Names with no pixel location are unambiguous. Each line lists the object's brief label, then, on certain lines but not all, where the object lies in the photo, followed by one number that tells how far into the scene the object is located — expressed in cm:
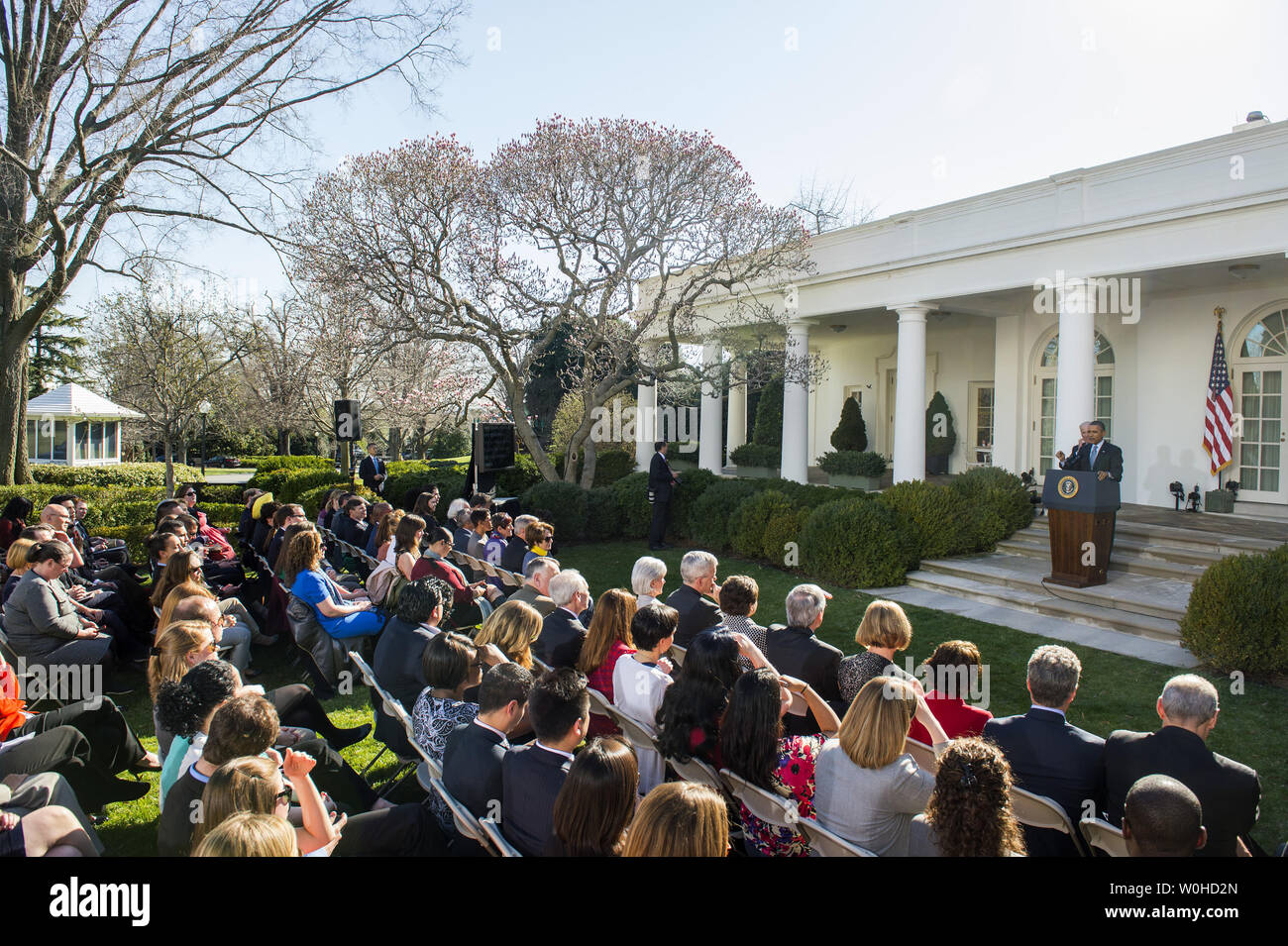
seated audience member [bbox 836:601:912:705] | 398
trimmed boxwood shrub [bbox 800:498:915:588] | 983
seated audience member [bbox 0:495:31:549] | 848
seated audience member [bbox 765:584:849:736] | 414
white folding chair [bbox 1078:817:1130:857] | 263
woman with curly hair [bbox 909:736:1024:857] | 232
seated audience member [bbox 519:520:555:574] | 798
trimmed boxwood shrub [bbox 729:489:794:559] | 1151
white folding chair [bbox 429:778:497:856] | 280
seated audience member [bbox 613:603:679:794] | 384
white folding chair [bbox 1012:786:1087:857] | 278
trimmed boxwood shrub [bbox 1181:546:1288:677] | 597
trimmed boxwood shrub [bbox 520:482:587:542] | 1357
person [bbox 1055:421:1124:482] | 861
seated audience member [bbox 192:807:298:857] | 211
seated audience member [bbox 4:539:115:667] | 545
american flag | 1202
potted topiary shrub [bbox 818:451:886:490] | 1816
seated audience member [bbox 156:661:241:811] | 325
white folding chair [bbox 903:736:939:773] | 338
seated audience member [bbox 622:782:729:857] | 214
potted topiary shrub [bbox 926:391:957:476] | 1797
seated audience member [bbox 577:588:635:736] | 443
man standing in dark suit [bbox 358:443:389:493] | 1639
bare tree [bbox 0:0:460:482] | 1319
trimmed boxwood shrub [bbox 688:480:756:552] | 1246
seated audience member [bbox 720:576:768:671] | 466
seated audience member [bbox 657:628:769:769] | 336
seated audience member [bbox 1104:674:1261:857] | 280
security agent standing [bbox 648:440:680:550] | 1293
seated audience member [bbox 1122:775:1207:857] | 228
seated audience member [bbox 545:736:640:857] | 244
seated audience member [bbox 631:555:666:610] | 515
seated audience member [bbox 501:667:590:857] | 281
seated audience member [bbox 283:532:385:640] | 594
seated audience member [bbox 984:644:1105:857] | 305
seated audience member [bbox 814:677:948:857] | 279
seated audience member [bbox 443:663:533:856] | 303
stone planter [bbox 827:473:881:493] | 1816
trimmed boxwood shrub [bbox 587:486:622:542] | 1397
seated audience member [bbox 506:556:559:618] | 579
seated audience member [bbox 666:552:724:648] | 511
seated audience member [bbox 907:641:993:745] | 359
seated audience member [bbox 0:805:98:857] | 257
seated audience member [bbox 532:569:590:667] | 461
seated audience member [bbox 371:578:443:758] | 450
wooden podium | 852
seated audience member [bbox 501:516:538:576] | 773
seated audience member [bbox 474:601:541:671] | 439
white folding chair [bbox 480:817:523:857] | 257
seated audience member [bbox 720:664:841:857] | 301
